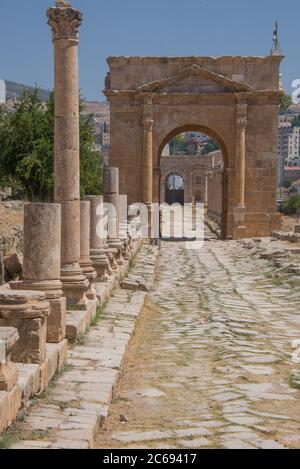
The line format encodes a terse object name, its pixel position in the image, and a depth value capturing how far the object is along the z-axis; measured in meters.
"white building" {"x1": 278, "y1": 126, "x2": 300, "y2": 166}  176.18
